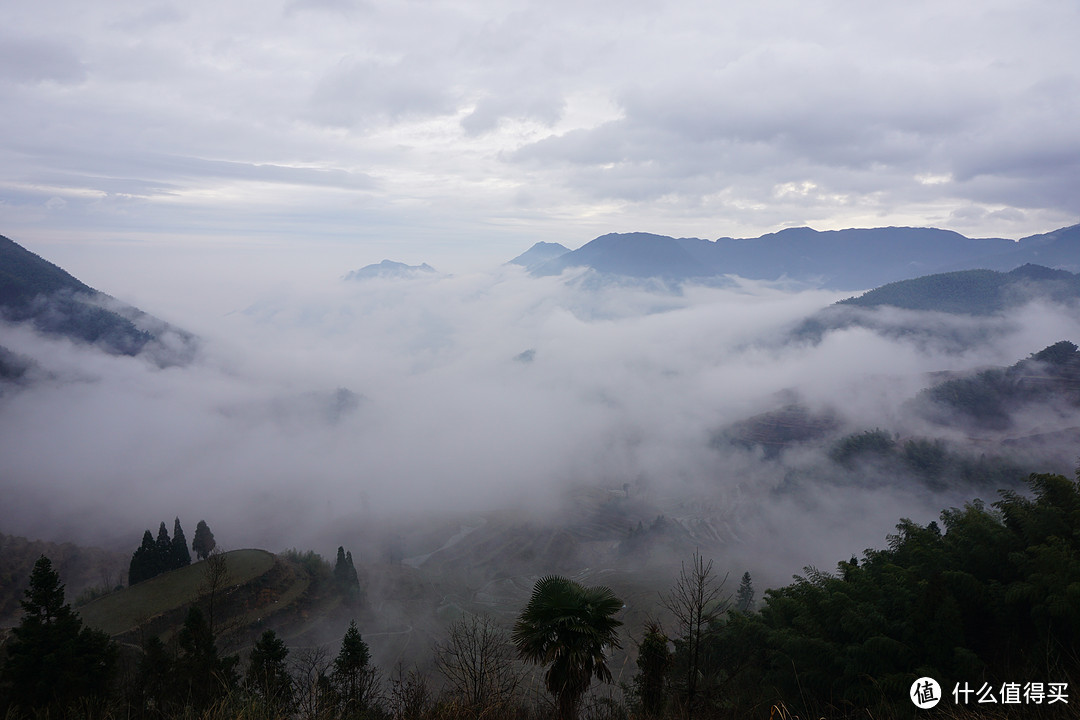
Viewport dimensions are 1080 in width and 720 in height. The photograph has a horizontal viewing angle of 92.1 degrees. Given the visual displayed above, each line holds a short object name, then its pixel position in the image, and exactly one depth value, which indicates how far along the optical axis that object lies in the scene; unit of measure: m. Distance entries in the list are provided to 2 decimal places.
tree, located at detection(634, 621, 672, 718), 19.86
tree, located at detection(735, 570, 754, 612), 57.07
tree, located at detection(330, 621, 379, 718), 29.08
